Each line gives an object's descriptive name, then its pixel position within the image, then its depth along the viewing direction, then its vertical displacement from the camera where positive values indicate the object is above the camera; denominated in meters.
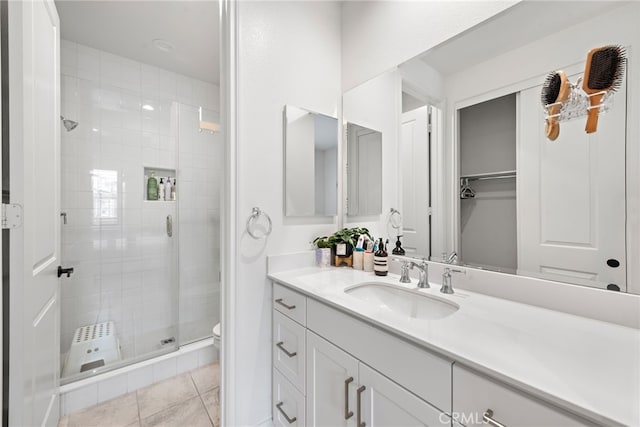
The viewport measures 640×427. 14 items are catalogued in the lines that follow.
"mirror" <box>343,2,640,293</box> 0.81 +0.21
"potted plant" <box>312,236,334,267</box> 1.52 -0.21
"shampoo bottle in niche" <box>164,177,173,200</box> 2.40 +0.24
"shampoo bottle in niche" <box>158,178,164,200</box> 2.38 +0.21
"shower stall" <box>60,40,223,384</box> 2.04 +0.02
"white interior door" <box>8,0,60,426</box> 0.90 +0.02
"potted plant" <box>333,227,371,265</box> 1.54 -0.16
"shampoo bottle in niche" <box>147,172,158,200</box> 2.35 +0.23
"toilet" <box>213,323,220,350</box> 1.76 -0.83
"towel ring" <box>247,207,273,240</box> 1.33 -0.04
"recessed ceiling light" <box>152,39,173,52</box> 2.00 +1.31
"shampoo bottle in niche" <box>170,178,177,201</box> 2.38 +0.21
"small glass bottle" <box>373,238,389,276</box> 1.34 -0.26
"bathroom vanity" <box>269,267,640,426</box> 0.50 -0.36
